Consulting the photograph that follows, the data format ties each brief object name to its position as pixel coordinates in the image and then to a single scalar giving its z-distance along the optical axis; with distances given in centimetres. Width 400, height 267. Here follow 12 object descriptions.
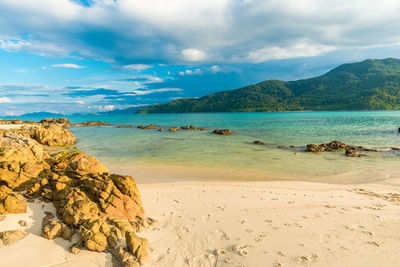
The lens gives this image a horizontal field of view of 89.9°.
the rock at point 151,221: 914
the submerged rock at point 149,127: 7372
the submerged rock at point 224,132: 5116
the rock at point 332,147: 2772
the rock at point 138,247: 671
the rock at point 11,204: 840
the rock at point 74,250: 683
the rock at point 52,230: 735
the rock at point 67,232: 734
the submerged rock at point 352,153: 2414
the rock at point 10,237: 689
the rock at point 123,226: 780
